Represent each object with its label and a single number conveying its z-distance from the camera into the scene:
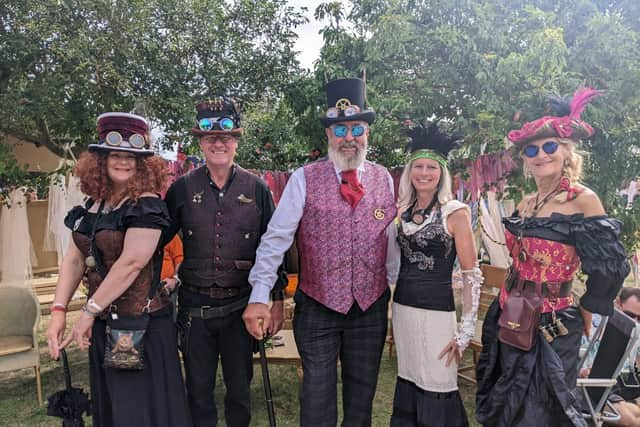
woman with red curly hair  2.18
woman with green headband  2.33
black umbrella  2.40
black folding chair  2.48
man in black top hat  2.32
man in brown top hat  2.52
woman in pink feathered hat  2.07
